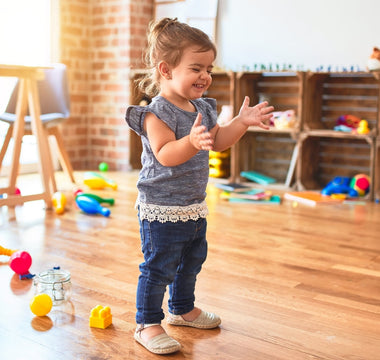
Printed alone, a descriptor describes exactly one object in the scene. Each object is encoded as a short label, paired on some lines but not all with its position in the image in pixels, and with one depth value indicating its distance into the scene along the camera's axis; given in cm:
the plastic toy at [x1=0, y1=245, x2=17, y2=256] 219
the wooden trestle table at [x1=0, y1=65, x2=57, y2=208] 303
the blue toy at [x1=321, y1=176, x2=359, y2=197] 367
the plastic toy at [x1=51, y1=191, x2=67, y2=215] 306
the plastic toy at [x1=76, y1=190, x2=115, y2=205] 326
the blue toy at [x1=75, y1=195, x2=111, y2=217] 302
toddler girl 141
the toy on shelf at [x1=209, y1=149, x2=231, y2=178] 422
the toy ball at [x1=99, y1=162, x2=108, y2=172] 480
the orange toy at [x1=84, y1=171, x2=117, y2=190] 382
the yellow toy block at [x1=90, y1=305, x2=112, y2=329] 156
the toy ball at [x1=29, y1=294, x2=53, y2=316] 163
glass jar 174
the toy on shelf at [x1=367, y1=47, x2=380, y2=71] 351
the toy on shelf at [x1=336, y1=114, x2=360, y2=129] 379
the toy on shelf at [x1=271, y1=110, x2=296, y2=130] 389
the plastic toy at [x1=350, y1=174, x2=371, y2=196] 365
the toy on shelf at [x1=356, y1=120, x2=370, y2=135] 358
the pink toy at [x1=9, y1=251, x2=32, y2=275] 199
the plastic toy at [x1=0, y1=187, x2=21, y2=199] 336
